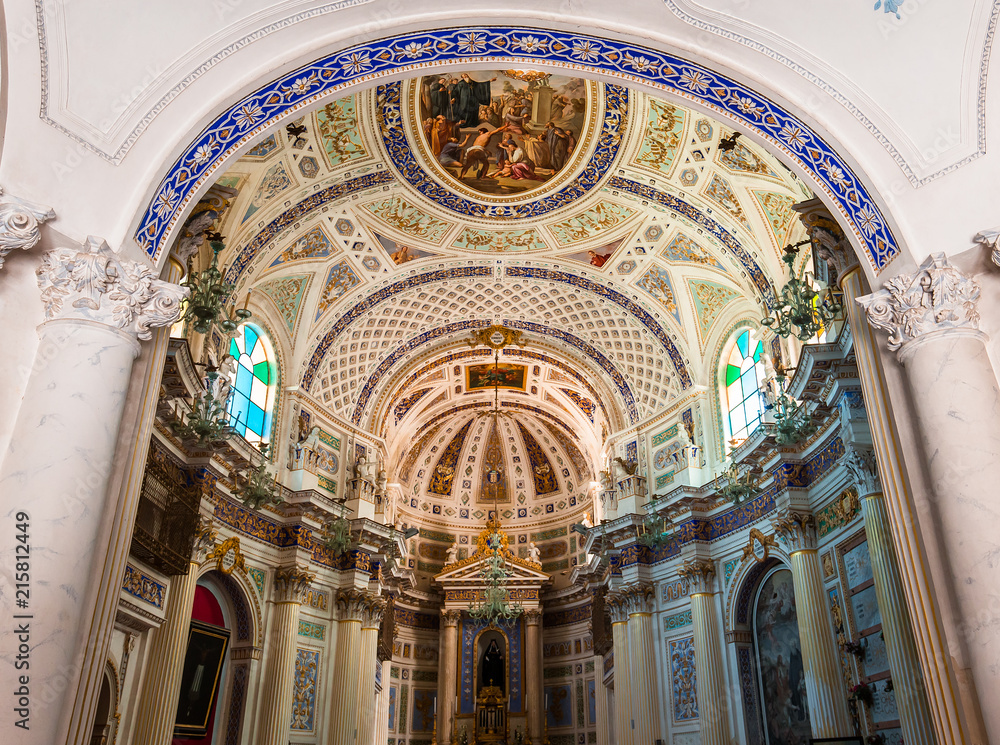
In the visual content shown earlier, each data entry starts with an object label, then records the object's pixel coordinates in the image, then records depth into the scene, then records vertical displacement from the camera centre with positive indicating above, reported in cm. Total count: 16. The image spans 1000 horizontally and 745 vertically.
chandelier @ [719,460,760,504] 1541 +496
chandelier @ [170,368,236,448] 1278 +517
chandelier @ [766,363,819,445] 1327 +518
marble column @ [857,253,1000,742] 618 +262
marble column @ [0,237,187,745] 585 +214
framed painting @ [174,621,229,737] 1409 +160
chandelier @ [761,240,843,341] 1132 +593
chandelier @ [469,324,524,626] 2189 +585
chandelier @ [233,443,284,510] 1462 +479
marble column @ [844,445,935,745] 957 +181
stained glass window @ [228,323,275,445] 1681 +755
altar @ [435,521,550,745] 2481 +325
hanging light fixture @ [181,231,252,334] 1120 +600
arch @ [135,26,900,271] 830 +687
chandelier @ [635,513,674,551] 1860 +501
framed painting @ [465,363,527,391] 2450 +1099
